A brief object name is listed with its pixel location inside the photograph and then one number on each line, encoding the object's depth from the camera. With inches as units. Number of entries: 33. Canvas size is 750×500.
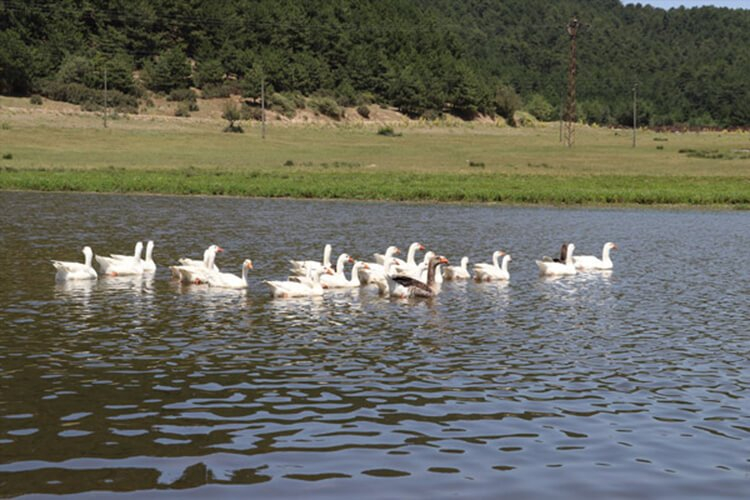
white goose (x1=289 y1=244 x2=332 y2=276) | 919.2
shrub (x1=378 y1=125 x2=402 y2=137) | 4451.3
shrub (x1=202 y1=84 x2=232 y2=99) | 5113.2
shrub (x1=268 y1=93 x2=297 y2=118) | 5054.1
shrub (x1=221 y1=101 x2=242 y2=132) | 4714.6
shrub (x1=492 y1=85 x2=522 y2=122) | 6417.3
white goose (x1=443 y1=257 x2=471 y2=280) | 1043.3
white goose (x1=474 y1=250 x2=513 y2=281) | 1024.8
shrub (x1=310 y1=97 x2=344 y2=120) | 5295.3
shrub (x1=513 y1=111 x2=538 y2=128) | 6358.3
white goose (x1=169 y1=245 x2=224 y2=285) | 957.2
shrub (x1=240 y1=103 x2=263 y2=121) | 4859.7
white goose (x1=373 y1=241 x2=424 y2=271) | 1053.8
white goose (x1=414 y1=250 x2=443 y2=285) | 999.6
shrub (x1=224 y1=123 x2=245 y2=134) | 4104.3
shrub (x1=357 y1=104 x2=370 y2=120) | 5497.0
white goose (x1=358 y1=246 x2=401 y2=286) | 969.5
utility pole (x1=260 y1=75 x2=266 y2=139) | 3949.8
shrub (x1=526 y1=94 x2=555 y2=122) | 7229.3
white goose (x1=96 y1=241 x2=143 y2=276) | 1012.5
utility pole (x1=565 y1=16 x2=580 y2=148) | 3789.4
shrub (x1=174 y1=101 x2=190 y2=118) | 4690.0
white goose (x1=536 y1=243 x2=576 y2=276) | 1084.5
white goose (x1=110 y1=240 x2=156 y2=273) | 1030.8
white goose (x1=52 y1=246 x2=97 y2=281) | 948.0
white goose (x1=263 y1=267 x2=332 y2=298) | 880.9
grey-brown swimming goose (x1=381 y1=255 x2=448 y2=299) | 894.3
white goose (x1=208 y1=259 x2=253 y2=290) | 928.3
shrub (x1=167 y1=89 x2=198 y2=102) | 4985.2
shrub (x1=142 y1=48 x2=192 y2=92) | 5128.0
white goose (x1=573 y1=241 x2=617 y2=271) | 1149.1
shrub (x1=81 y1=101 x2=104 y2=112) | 4493.1
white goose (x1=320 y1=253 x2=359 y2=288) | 944.3
